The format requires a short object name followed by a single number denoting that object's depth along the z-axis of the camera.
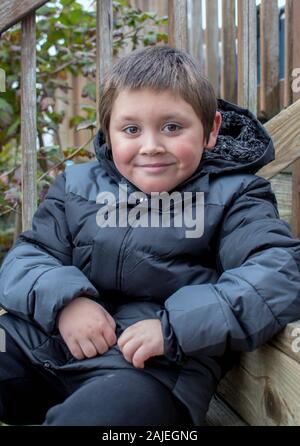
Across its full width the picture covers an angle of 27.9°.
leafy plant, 2.87
